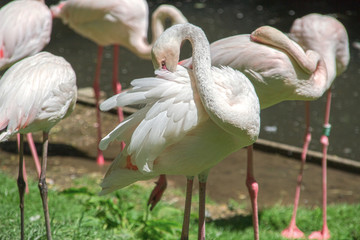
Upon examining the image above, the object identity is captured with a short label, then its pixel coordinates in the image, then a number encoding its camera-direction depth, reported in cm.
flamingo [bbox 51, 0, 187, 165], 1214
